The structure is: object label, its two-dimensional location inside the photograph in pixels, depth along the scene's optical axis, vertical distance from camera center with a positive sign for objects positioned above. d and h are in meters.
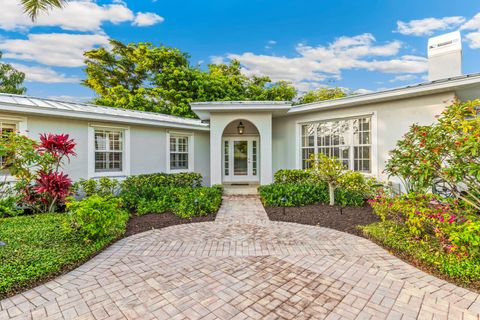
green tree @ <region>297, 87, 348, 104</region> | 25.00 +7.17
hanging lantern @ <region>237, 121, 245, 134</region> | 10.62 +1.45
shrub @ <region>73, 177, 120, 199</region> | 7.34 -0.92
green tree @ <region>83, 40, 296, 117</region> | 19.20 +7.24
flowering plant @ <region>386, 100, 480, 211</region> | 3.59 +0.12
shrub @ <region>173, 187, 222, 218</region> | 6.45 -1.32
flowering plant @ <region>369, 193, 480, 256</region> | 3.34 -1.04
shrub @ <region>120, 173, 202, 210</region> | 7.17 -0.95
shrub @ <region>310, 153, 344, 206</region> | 6.95 -0.41
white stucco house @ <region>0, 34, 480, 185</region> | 6.79 +1.15
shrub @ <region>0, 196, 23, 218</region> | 4.50 -0.85
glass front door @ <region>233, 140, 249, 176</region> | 11.30 +0.04
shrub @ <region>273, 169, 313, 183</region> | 8.64 -0.67
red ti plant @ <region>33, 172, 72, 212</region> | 6.27 -0.80
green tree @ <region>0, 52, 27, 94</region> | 17.73 +6.39
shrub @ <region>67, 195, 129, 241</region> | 4.20 -1.11
